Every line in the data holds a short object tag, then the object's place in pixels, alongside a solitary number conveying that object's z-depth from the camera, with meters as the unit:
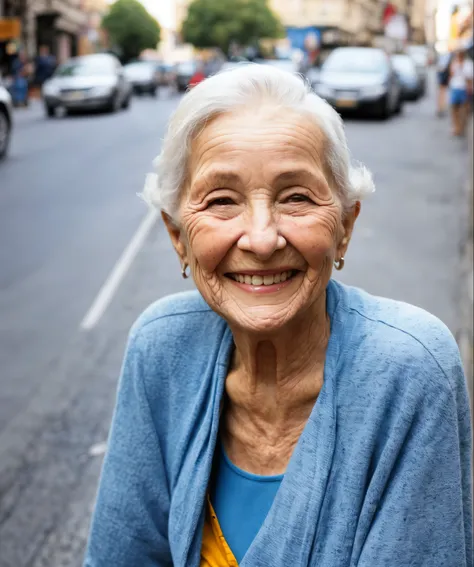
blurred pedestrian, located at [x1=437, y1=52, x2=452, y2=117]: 17.97
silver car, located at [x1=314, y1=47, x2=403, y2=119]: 18.75
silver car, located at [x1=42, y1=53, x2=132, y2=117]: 21.84
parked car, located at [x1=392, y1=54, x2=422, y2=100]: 27.27
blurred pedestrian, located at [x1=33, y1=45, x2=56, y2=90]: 28.64
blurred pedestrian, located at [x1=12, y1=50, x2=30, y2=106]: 26.50
